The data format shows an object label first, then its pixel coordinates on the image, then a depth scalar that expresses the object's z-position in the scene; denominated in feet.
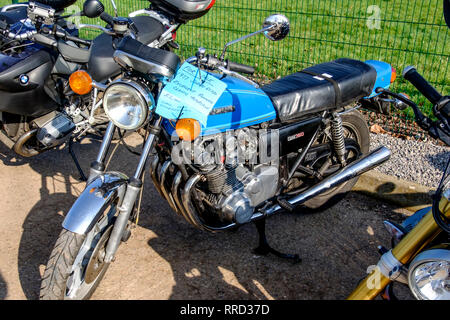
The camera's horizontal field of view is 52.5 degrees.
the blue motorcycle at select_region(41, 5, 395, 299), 7.75
